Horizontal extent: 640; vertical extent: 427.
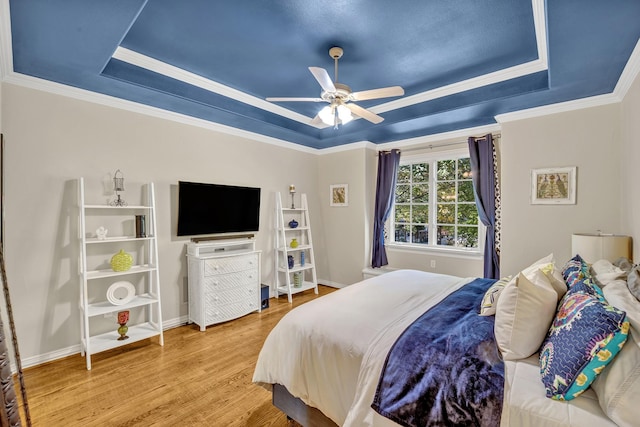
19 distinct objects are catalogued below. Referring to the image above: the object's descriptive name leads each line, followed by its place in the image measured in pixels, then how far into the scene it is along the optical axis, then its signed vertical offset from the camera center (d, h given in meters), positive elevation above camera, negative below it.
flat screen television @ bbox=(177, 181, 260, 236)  3.45 +0.00
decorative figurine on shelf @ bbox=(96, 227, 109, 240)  2.75 -0.22
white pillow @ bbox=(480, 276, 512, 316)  1.74 -0.58
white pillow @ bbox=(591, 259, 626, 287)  1.62 -0.40
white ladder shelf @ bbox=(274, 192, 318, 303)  4.46 -0.70
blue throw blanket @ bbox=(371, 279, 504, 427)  1.16 -0.74
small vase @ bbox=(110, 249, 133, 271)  2.78 -0.49
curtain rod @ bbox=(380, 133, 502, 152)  3.79 +0.90
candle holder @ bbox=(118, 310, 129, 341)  2.77 -1.08
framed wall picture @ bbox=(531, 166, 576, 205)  3.04 +0.20
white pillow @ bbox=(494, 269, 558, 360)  1.33 -0.53
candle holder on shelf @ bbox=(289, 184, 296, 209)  4.73 +0.28
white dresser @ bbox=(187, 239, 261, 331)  3.35 -0.88
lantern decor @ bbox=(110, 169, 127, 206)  2.94 +0.24
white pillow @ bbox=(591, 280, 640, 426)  0.92 -0.60
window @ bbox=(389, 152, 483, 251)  4.21 +0.02
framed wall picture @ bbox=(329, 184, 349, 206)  4.95 +0.22
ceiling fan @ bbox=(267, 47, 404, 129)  2.17 +0.86
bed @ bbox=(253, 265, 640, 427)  1.08 -0.74
